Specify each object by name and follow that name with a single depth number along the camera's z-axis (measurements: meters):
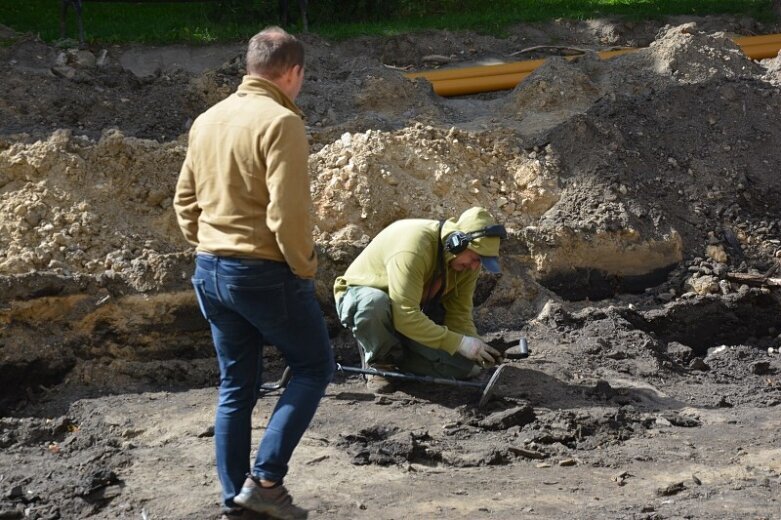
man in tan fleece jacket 3.99
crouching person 6.00
